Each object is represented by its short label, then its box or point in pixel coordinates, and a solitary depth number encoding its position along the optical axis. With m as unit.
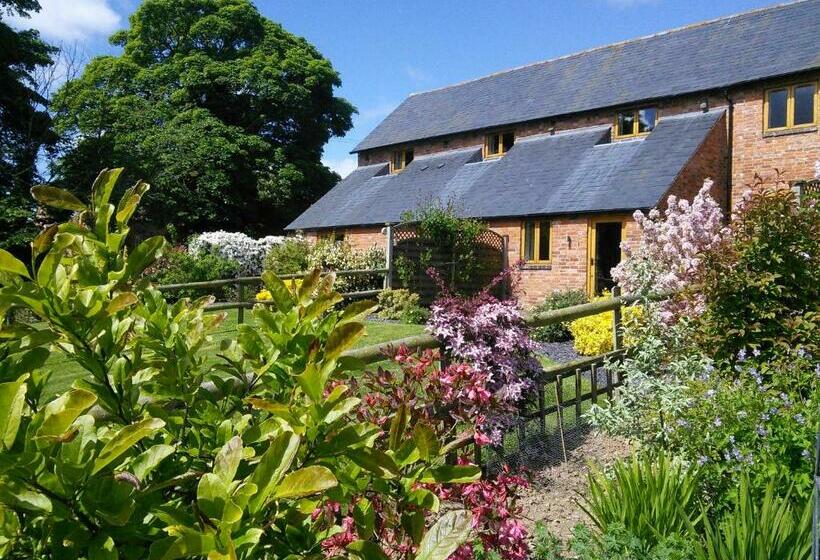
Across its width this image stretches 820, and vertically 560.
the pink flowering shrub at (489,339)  4.54
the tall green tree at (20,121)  19.84
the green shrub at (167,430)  0.98
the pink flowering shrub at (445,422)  2.17
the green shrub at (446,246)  18.62
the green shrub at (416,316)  15.56
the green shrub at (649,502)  3.38
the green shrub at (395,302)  16.56
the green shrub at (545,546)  3.18
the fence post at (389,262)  18.33
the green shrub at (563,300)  15.28
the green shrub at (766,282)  5.84
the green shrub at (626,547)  3.01
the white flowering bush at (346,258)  19.89
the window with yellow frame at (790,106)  16.73
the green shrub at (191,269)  20.05
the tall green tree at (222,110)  32.19
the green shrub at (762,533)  2.89
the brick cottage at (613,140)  17.14
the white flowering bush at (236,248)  23.30
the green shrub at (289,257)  20.91
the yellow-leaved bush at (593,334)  12.21
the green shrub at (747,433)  3.62
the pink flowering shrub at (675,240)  10.19
